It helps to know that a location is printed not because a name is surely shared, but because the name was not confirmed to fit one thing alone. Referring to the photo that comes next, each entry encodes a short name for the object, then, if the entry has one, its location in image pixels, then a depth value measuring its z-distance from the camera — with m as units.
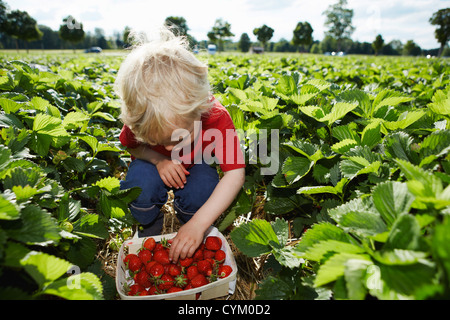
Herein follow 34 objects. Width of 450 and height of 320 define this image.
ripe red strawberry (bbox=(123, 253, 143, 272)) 0.63
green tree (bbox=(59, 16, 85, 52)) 41.33
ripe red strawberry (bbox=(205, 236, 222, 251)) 0.64
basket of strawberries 0.57
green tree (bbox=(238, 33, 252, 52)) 53.08
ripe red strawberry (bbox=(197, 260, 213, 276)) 0.61
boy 0.58
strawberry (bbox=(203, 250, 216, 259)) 0.64
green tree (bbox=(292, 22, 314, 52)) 45.42
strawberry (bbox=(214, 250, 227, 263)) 0.63
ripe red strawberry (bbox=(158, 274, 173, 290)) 0.59
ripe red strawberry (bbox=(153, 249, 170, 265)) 0.62
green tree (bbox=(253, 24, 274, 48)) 46.19
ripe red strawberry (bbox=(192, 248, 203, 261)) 0.63
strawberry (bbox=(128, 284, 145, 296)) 0.57
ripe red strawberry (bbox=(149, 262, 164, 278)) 0.60
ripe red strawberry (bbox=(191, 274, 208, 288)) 0.58
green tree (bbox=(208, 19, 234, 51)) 40.70
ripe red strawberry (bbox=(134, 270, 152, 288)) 0.61
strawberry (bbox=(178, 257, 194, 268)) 0.61
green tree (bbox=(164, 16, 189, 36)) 46.17
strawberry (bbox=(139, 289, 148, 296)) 0.56
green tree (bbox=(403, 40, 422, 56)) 53.92
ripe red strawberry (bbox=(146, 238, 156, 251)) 0.65
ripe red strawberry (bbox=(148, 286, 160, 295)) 0.58
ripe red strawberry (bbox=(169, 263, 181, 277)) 0.60
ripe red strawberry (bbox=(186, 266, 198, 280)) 0.59
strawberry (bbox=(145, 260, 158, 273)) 0.61
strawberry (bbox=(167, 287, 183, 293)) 0.57
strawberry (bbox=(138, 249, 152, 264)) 0.63
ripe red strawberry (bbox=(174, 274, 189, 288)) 0.59
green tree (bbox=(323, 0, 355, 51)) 54.38
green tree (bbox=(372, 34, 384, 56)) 44.89
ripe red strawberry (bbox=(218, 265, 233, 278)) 0.60
